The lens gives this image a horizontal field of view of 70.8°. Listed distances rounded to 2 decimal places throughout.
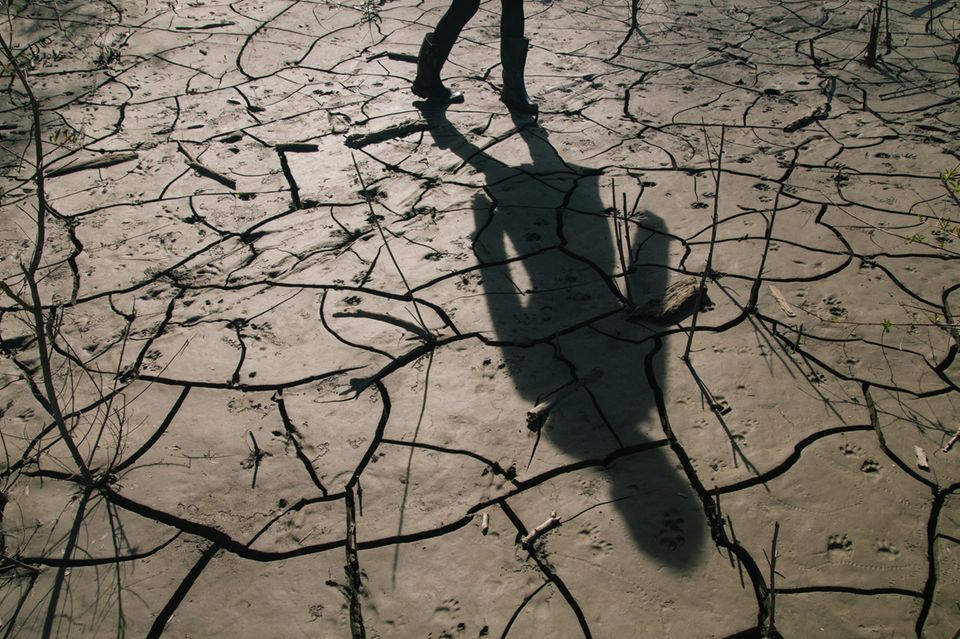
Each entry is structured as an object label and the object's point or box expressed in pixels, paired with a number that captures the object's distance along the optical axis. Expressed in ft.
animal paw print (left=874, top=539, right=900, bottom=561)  5.36
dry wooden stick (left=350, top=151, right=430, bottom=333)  7.88
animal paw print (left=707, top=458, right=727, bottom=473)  6.15
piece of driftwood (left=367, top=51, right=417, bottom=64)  14.65
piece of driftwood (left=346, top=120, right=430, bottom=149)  11.67
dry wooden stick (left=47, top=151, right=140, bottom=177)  10.99
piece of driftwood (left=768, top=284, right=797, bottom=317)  7.83
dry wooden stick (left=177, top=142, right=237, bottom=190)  10.78
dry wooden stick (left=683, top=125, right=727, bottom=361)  6.81
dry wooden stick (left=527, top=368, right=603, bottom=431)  6.65
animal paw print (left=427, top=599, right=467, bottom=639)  5.06
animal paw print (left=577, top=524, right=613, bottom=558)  5.54
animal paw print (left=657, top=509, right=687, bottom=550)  5.54
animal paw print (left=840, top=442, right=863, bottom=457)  6.20
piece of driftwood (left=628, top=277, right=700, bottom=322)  7.80
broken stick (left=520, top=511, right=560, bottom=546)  5.62
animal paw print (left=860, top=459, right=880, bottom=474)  6.04
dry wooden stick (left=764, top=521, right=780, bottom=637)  4.25
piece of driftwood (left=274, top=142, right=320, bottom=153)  11.59
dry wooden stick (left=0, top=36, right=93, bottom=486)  5.55
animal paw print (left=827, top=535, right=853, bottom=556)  5.43
